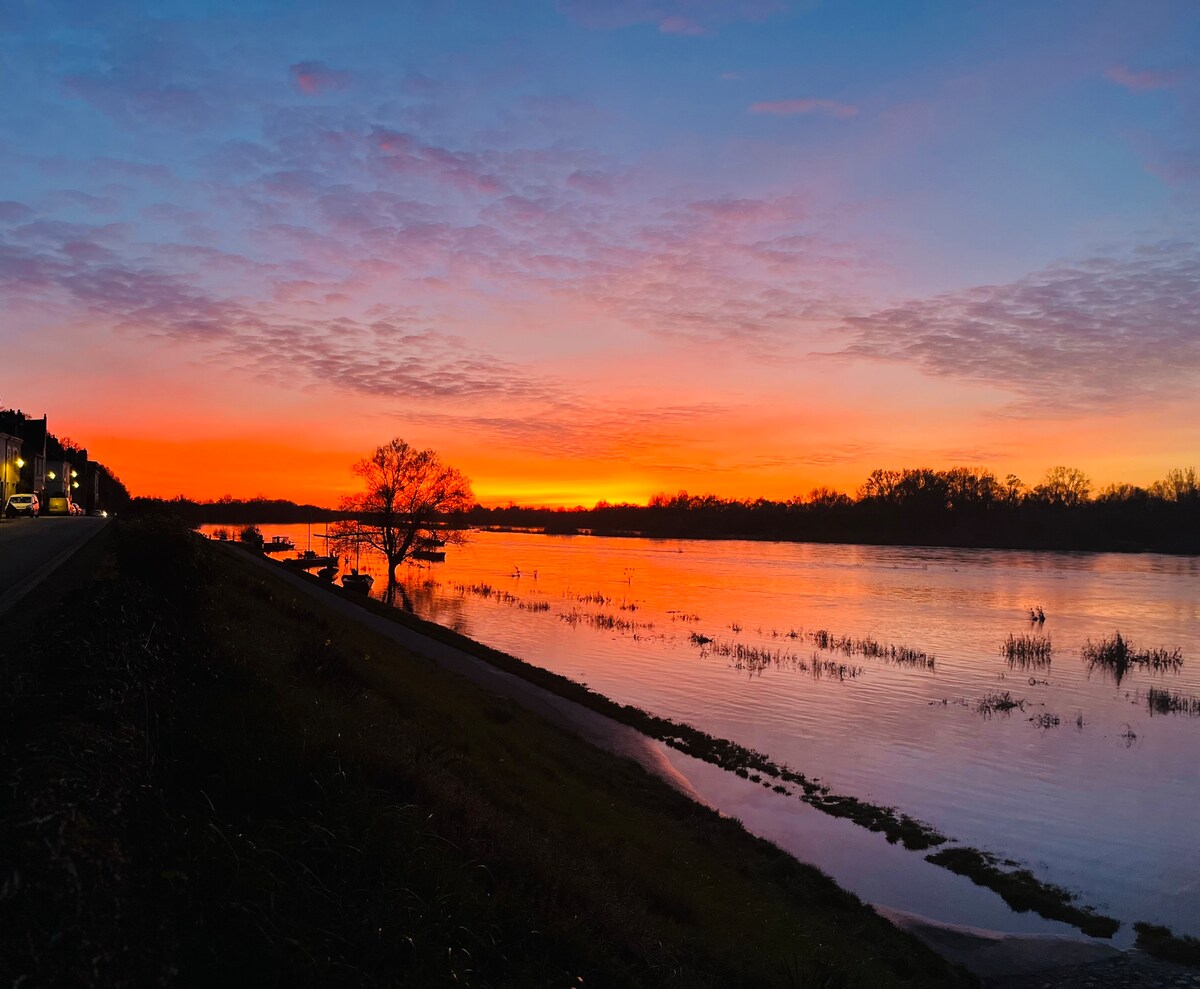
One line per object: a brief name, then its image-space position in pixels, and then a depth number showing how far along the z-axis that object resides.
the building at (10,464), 62.38
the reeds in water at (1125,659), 36.47
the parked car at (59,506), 54.19
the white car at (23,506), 46.44
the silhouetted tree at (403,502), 75.31
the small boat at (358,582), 58.59
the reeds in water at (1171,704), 29.11
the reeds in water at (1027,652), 37.81
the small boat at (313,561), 77.88
